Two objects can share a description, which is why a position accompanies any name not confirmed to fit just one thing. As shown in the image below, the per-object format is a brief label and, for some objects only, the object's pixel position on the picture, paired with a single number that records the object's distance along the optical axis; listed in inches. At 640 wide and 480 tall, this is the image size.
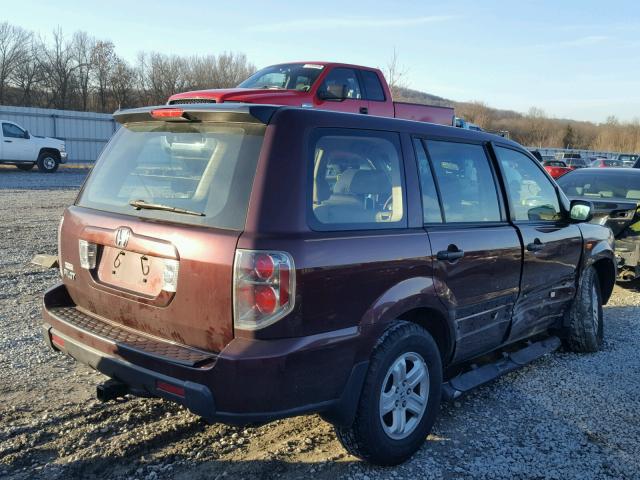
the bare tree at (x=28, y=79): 2075.5
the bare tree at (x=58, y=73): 2132.1
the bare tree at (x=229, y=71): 2380.2
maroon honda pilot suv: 103.0
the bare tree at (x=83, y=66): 2217.0
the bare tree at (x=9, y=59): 2074.3
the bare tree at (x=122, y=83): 2260.1
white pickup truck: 834.2
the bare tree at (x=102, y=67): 2251.5
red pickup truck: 316.8
